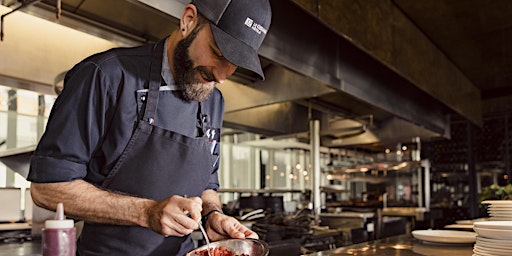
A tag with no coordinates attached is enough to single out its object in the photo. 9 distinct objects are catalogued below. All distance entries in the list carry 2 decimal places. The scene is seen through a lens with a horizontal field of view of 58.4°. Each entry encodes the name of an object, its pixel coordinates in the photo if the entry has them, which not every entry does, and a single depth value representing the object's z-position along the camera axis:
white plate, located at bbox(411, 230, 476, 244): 1.87
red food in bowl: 1.15
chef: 1.14
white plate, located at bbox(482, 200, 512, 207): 1.84
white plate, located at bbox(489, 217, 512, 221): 1.85
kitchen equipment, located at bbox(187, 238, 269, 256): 1.17
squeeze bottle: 0.72
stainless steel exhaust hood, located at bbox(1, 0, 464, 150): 2.50
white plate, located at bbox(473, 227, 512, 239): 1.34
